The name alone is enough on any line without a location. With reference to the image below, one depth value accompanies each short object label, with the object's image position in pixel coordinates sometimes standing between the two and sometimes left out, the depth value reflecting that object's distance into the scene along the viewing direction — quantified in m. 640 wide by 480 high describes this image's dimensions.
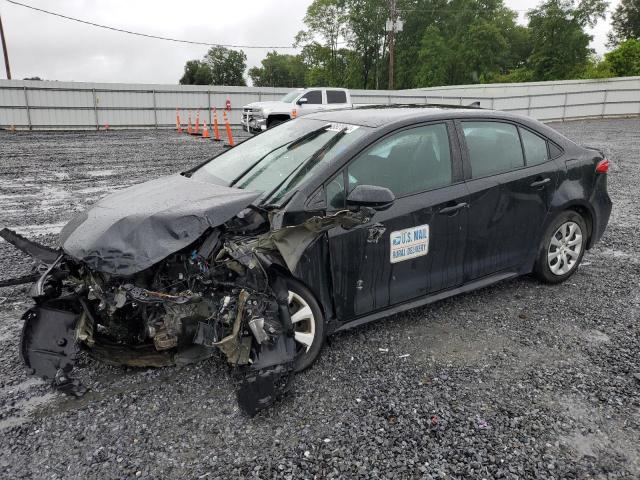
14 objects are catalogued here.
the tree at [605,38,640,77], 37.08
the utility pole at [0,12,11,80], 27.64
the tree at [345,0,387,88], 53.72
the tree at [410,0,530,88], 48.94
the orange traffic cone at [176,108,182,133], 21.50
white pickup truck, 18.14
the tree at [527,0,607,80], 43.22
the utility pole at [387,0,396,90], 33.15
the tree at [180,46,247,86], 75.94
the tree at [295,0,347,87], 56.62
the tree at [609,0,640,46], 54.84
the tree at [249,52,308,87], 78.38
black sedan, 2.76
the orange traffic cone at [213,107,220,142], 17.32
